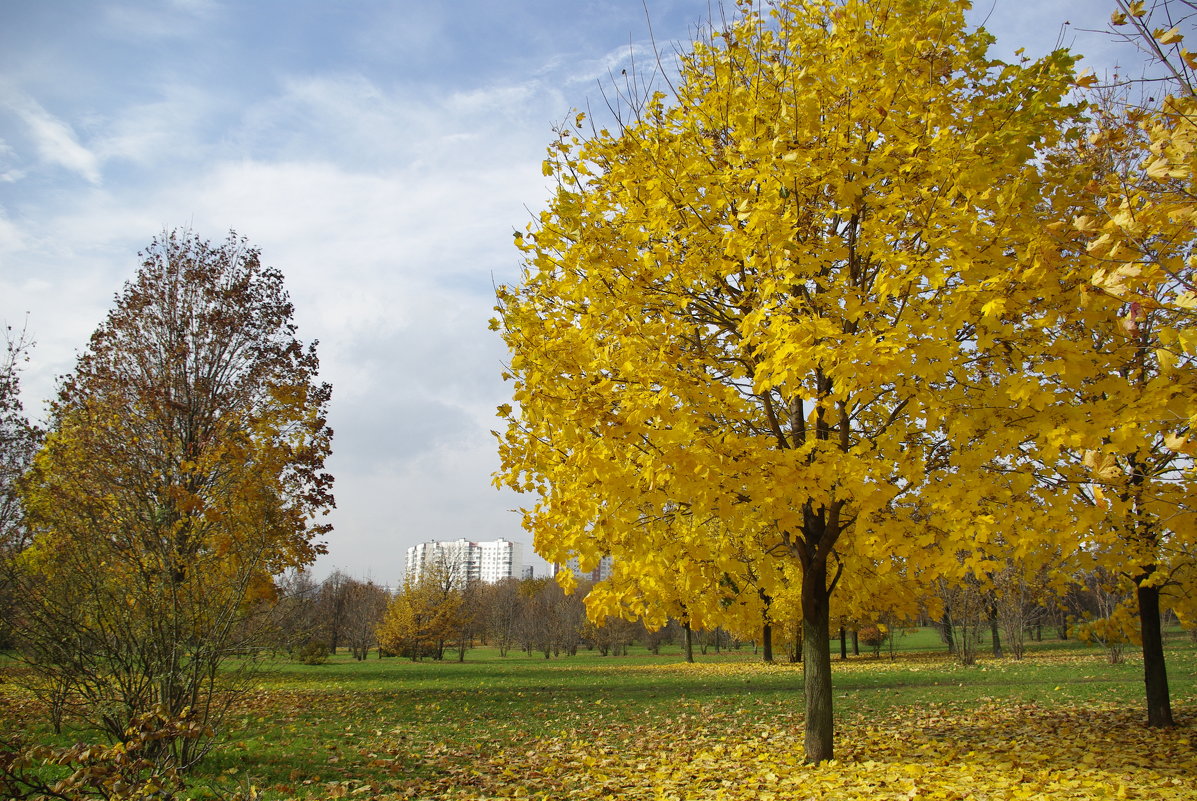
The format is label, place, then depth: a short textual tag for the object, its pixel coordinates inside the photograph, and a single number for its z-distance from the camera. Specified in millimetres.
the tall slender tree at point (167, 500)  5184
